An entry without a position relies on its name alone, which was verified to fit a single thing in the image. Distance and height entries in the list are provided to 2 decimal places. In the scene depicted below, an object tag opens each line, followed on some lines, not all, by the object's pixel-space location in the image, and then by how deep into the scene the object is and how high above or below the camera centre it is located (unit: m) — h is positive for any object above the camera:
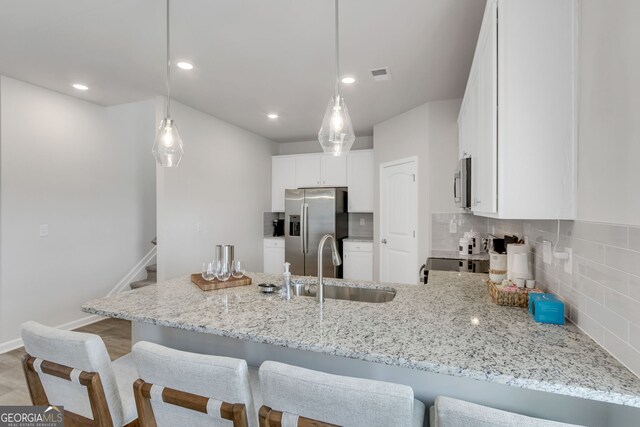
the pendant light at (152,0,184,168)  2.11 +0.45
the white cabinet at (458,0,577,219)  1.27 +0.42
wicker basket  1.53 -0.40
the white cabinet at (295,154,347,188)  5.20 +0.71
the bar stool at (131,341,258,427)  0.95 -0.54
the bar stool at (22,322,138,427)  1.13 -0.60
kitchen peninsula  0.96 -0.45
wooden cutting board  1.90 -0.42
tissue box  1.30 -0.38
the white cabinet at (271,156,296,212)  5.59 +0.63
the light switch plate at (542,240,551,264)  1.52 -0.18
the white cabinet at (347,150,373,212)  5.00 +0.53
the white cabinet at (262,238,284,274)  5.41 -0.69
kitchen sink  1.94 -0.48
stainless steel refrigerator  4.82 -0.15
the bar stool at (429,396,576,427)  0.71 -0.46
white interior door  3.89 -0.09
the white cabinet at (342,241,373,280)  4.83 -0.69
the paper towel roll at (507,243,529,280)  1.73 -0.20
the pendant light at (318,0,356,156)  1.88 +0.51
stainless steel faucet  1.64 -0.32
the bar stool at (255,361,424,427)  0.81 -0.47
